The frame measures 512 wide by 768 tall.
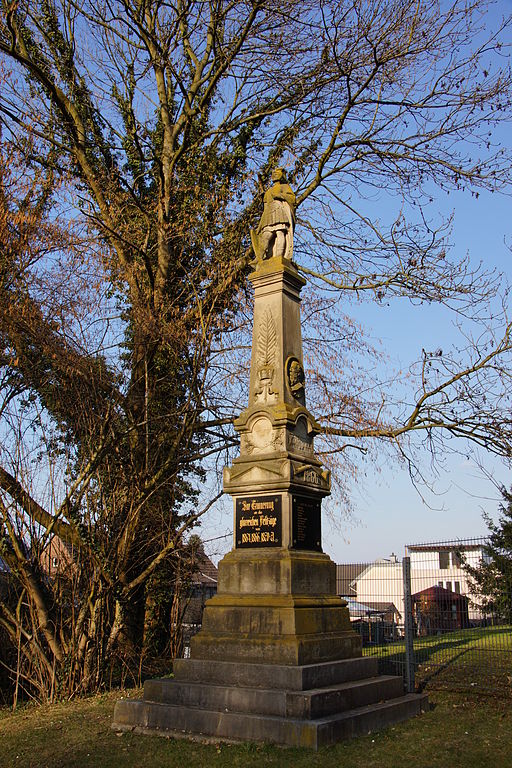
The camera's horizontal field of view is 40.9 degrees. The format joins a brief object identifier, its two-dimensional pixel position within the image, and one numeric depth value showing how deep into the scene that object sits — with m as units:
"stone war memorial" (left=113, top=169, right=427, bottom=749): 7.15
